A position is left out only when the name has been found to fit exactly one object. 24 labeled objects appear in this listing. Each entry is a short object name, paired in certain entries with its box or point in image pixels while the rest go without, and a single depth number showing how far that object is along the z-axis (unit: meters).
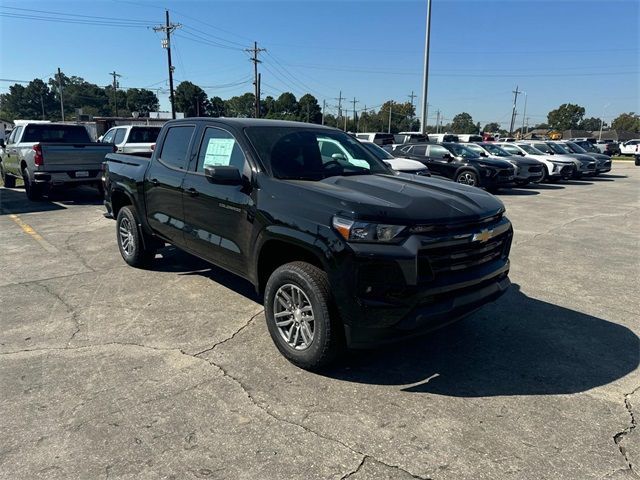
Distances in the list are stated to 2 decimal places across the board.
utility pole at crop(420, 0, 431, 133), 26.59
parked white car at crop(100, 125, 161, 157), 13.84
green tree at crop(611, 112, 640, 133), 134.43
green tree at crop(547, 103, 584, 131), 127.00
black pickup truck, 3.14
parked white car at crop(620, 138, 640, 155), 44.92
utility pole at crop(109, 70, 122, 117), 89.94
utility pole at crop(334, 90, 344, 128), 116.00
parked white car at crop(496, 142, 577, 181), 19.06
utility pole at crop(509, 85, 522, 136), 99.70
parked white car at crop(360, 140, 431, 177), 12.91
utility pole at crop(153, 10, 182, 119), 41.78
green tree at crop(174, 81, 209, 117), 99.53
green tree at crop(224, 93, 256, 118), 122.94
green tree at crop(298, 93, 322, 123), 113.12
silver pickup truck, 11.09
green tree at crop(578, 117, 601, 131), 158.25
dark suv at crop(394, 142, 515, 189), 14.96
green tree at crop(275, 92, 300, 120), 120.81
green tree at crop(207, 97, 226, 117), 112.31
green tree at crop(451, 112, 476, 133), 150.60
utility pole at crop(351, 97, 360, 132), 121.62
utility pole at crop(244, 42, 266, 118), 48.12
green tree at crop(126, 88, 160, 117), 123.56
